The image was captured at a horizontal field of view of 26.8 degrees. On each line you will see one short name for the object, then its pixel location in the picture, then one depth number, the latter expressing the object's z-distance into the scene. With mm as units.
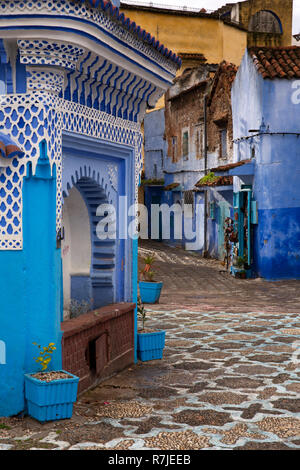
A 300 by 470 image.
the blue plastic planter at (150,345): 8414
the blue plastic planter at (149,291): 13562
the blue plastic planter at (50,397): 5582
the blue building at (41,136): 5641
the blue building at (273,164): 17344
